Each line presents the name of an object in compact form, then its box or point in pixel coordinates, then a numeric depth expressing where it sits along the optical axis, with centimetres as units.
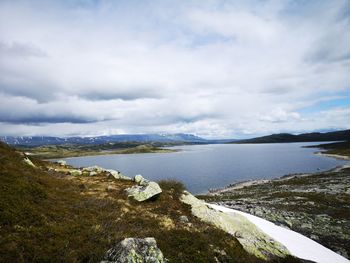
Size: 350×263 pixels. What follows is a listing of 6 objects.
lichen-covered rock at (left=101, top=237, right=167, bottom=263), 1112
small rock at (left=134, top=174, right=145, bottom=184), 3039
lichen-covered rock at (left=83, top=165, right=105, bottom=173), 3804
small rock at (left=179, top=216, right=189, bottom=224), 1898
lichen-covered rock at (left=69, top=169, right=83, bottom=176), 3322
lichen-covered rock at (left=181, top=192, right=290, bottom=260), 1762
